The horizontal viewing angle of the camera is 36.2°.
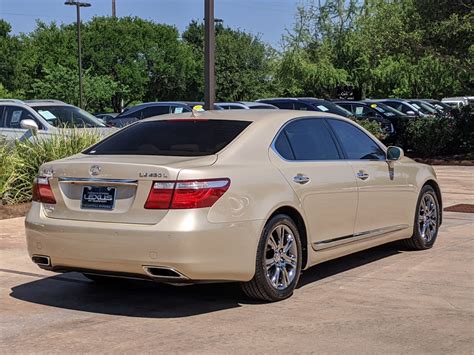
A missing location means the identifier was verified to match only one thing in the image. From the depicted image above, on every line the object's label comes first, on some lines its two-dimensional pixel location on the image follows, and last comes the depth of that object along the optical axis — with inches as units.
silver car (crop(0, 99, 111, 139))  532.7
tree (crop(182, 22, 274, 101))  2276.1
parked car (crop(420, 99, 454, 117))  1242.1
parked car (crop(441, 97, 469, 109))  1472.3
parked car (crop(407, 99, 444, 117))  1148.3
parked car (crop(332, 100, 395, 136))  898.7
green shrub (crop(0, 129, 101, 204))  444.8
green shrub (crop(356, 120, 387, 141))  806.5
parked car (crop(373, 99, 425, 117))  1090.2
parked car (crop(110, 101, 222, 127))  778.2
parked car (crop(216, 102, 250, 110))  879.7
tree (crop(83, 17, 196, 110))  2193.7
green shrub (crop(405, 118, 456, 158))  845.2
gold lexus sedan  208.7
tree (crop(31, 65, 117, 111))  1980.8
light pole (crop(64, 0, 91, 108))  1616.6
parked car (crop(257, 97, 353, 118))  874.1
